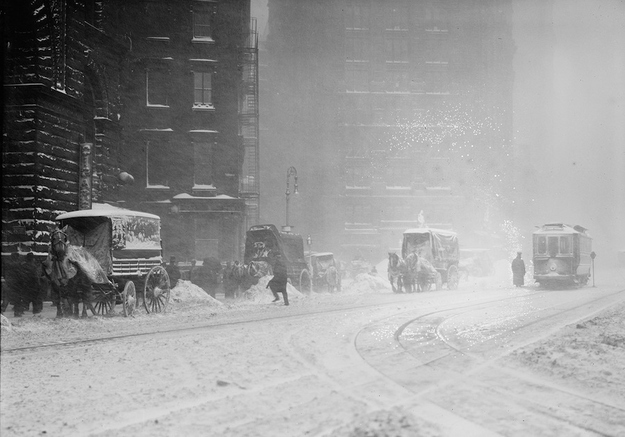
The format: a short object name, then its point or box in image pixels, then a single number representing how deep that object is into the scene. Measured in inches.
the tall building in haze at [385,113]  2256.4
